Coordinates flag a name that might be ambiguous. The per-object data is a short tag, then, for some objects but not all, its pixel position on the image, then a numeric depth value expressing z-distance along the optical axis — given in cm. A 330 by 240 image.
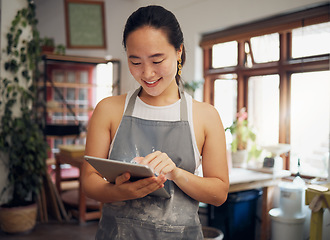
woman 104
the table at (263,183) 313
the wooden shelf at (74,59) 535
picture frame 537
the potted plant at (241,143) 371
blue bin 324
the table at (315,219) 240
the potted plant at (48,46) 533
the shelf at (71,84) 636
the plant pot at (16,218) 367
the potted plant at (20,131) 373
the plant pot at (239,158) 371
